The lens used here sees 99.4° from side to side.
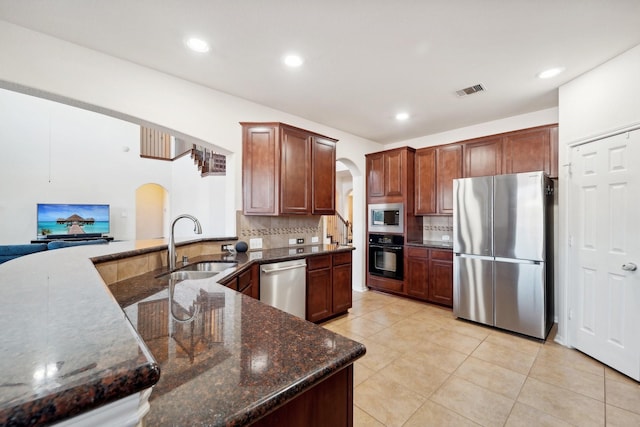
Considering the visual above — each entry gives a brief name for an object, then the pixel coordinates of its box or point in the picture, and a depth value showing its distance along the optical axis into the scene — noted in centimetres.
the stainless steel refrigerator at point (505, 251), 294
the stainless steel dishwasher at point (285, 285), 279
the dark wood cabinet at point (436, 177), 410
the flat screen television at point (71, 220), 618
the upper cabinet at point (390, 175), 439
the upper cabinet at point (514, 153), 331
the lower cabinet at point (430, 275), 390
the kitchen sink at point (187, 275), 186
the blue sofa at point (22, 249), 389
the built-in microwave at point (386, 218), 441
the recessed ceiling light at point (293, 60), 243
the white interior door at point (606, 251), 224
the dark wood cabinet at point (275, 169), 319
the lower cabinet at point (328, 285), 321
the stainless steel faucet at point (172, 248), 207
